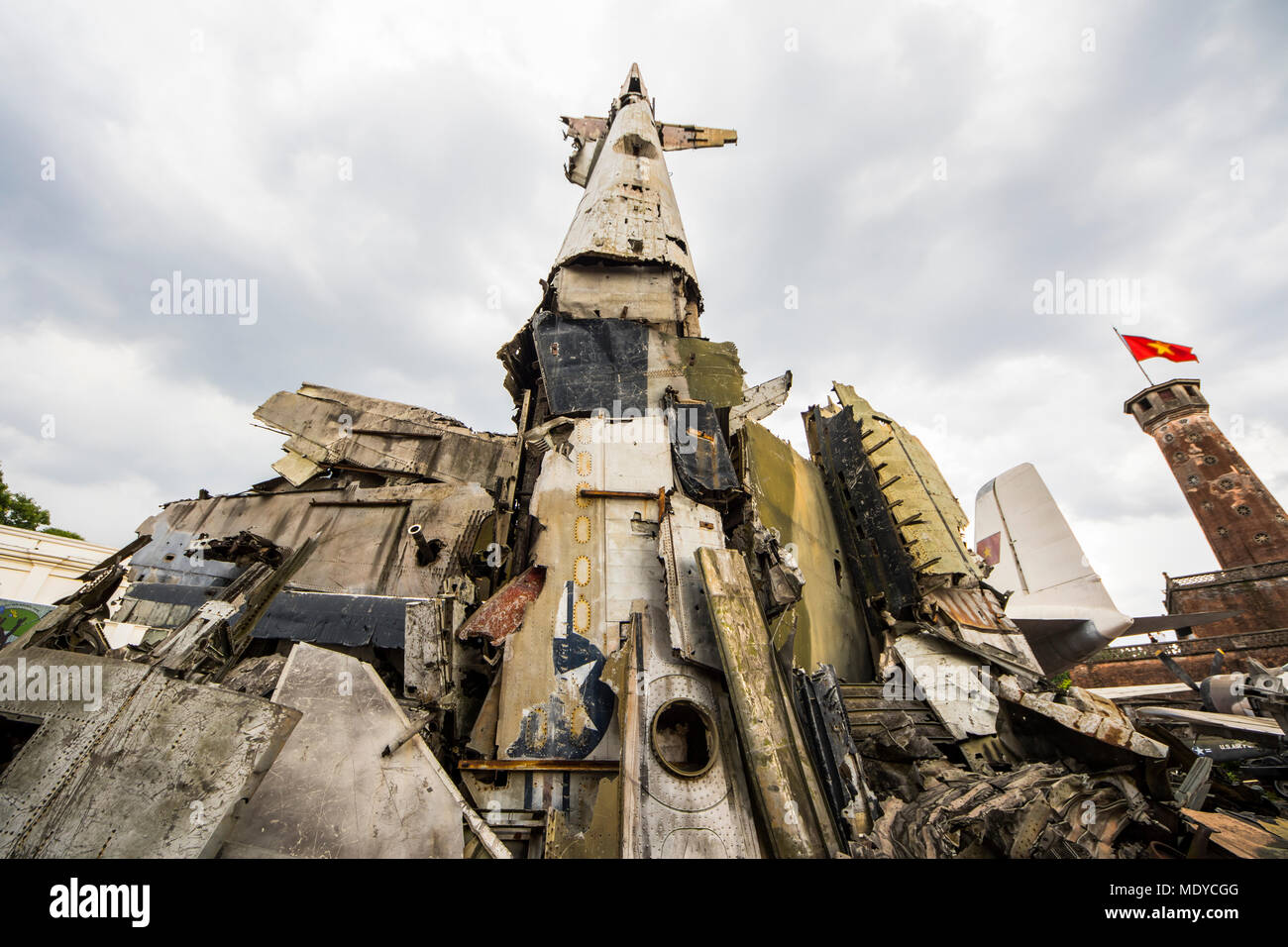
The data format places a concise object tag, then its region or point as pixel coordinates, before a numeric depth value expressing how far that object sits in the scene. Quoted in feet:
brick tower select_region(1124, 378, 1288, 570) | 104.32
